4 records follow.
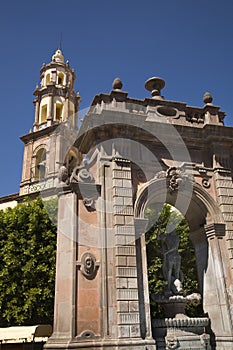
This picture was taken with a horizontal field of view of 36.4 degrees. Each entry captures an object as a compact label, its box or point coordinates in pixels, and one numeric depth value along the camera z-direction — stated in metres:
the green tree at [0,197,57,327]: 16.27
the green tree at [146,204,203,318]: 17.98
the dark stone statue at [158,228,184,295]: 11.18
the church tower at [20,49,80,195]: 35.12
